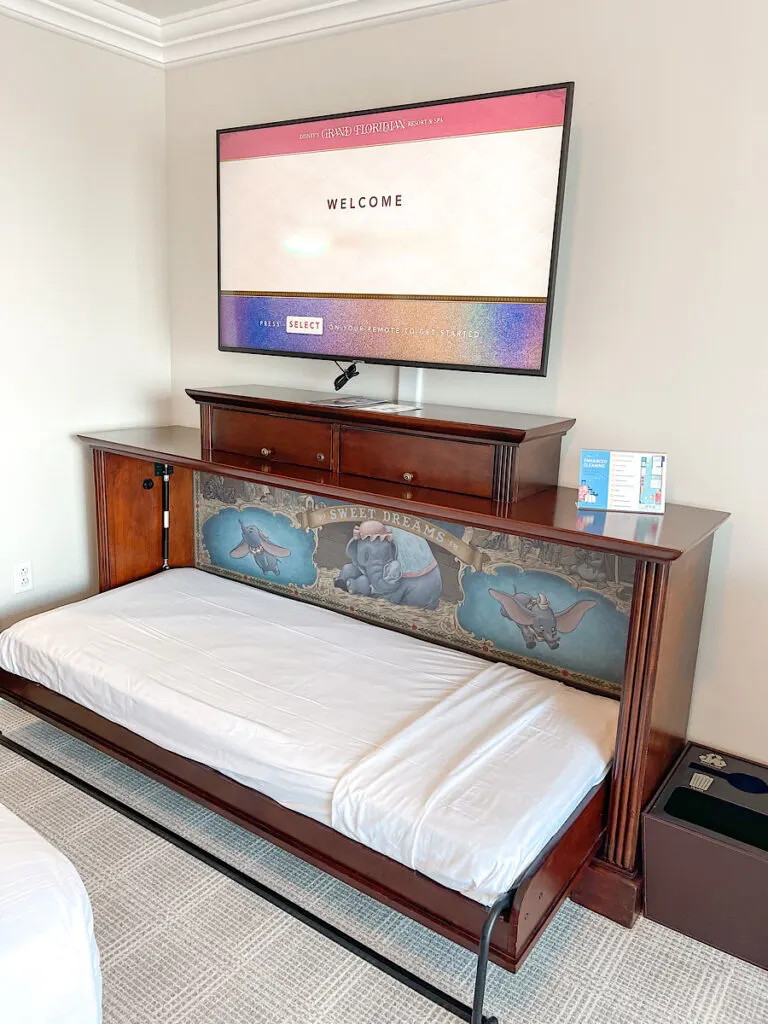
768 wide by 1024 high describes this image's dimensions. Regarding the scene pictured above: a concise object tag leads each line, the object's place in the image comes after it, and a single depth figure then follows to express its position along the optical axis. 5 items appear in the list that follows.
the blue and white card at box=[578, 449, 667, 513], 1.99
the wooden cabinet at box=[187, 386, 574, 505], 2.00
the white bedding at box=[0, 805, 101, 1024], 1.16
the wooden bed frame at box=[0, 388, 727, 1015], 1.66
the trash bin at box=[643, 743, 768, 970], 1.75
